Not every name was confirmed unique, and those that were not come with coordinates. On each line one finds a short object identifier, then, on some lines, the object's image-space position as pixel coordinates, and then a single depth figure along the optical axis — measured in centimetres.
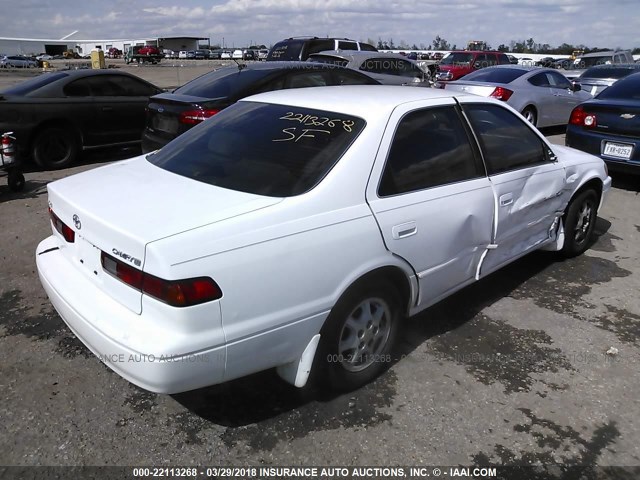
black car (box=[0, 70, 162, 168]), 744
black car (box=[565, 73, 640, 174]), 669
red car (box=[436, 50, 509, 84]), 1944
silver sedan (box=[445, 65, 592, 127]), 1023
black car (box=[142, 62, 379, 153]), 632
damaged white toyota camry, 218
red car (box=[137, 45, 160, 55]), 6159
